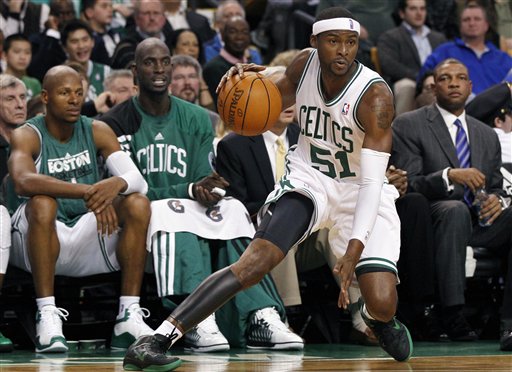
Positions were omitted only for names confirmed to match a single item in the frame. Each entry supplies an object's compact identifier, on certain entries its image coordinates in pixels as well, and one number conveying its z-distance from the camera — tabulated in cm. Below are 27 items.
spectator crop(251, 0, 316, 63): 2252
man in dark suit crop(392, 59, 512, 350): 1424
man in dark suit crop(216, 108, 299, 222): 1436
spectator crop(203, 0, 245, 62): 2098
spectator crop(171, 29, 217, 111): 1969
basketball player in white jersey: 1029
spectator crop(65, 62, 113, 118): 1642
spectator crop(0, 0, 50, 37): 2097
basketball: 1106
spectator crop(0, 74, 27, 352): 1503
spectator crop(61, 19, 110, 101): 1886
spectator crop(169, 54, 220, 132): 1665
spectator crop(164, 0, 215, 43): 2181
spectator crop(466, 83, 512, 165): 1680
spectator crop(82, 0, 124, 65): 2005
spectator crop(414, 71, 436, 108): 1789
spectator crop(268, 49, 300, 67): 1644
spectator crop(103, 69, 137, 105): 1662
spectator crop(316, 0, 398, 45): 2172
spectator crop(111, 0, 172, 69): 2012
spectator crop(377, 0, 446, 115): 1891
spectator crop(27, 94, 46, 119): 1611
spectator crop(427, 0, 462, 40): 2295
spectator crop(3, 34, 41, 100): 1845
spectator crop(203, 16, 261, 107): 1887
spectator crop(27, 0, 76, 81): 1914
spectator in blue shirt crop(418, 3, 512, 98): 1983
